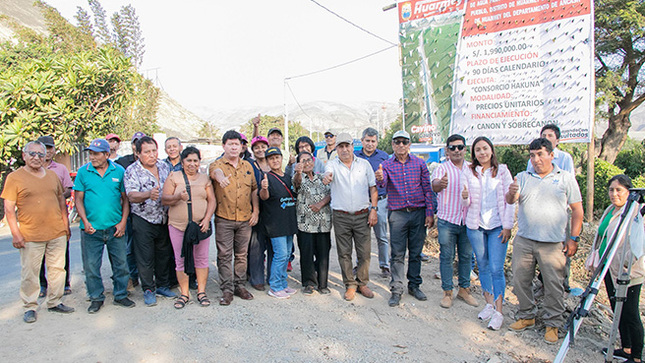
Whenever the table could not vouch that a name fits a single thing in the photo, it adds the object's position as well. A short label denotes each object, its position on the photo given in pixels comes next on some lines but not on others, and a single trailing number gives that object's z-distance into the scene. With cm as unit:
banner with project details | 668
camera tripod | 293
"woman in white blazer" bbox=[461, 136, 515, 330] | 400
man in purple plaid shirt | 457
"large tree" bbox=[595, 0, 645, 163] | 1073
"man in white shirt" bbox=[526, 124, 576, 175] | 436
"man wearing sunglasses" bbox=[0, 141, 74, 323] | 380
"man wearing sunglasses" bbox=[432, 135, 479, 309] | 434
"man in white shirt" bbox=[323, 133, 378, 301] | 457
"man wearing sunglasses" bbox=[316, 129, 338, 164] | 634
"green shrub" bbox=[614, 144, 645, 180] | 1089
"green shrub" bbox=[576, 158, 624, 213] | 962
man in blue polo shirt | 551
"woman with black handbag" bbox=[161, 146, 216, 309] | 414
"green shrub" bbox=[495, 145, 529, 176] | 1376
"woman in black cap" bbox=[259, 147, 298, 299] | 460
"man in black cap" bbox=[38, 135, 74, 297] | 453
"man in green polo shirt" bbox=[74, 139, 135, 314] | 405
